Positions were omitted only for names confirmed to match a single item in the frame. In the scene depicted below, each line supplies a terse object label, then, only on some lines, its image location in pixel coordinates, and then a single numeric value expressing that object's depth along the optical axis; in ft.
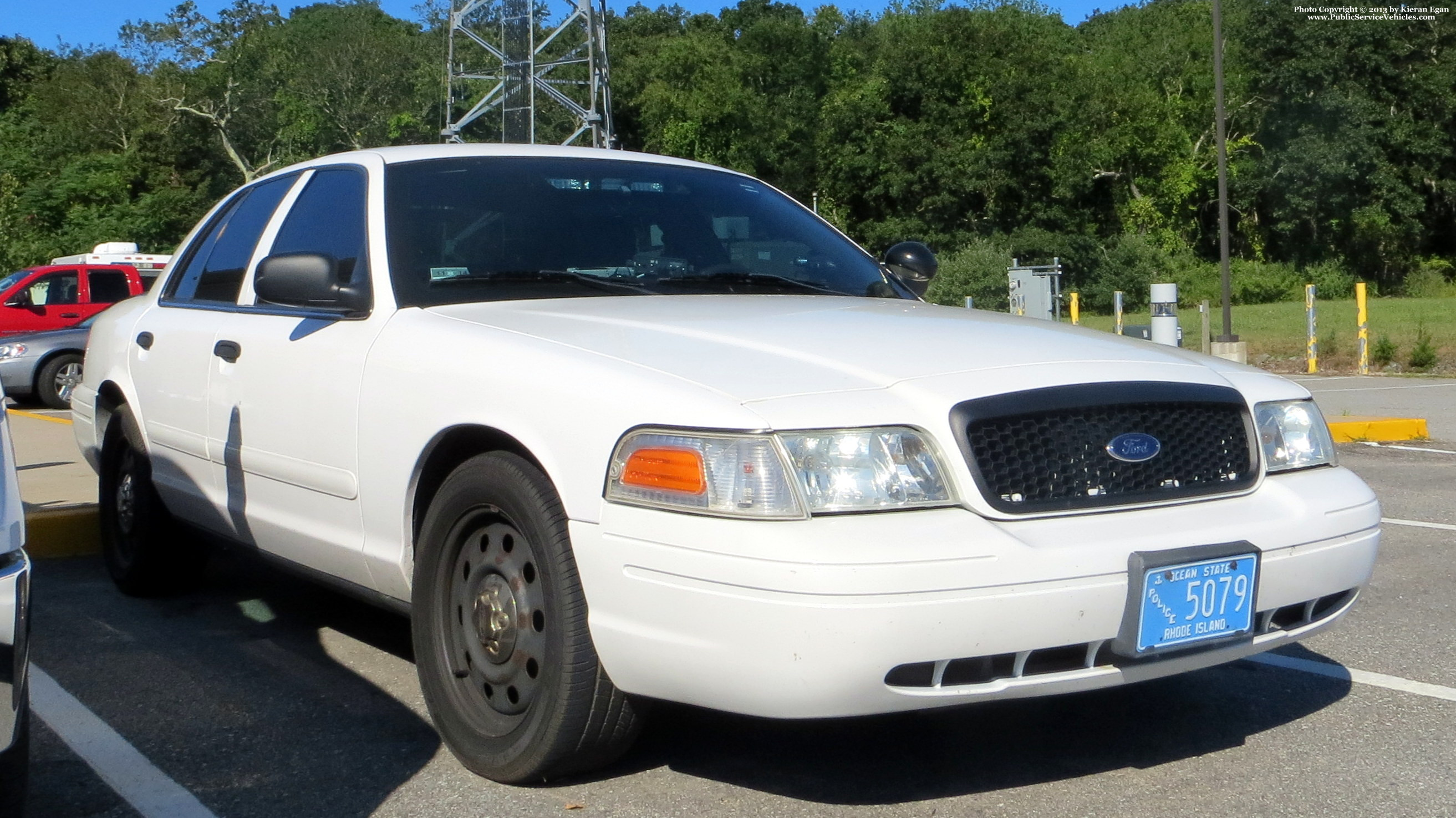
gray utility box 84.33
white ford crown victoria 9.33
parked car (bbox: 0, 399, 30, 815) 7.95
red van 65.05
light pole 80.84
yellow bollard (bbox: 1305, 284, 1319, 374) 68.08
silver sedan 53.98
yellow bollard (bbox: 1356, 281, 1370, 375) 66.39
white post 49.78
